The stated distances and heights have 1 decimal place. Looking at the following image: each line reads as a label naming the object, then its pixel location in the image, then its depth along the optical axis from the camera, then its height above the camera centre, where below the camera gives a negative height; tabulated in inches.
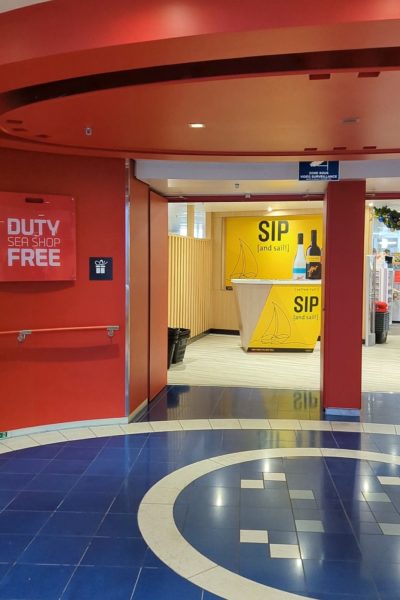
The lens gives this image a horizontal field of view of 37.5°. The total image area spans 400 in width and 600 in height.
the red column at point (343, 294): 276.8 -14.8
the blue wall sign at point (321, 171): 259.6 +40.4
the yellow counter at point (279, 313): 468.4 -40.5
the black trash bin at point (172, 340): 385.1 -51.3
